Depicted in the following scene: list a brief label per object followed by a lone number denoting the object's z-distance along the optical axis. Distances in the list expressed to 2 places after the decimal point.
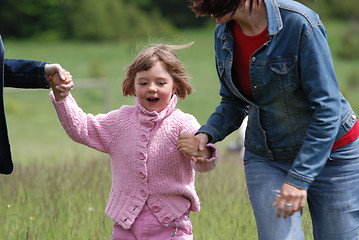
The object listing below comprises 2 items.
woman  7.39
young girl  8.65
